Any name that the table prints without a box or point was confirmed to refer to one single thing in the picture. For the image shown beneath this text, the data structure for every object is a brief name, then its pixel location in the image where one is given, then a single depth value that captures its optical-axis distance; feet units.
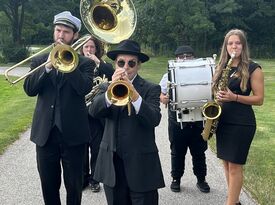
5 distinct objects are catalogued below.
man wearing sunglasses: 12.05
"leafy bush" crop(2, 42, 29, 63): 111.45
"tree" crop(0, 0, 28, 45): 119.96
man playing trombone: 14.12
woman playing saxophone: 15.81
